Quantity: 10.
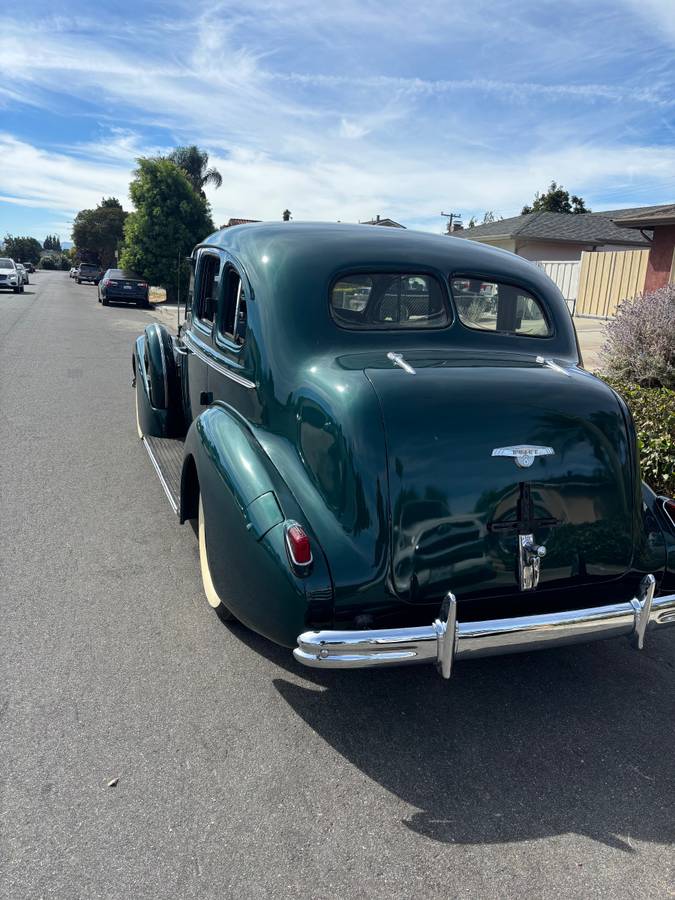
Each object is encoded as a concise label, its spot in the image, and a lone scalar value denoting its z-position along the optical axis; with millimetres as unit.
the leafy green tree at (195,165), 38094
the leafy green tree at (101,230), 58375
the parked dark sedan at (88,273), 45656
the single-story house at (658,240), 15789
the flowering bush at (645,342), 7289
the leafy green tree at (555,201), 44062
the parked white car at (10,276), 29531
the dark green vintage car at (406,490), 2484
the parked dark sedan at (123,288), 25312
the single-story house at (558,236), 26891
